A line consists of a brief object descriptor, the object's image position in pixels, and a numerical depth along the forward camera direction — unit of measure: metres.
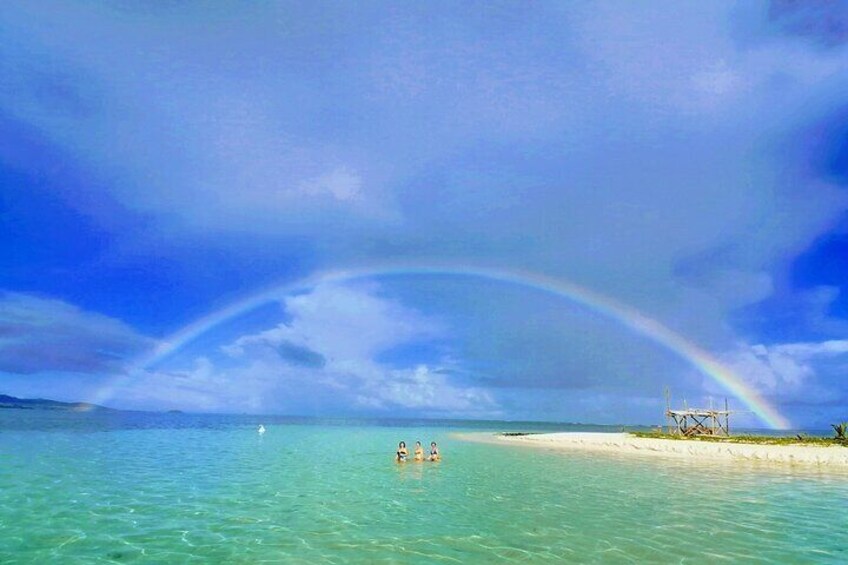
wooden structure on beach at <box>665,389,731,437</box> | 75.33
